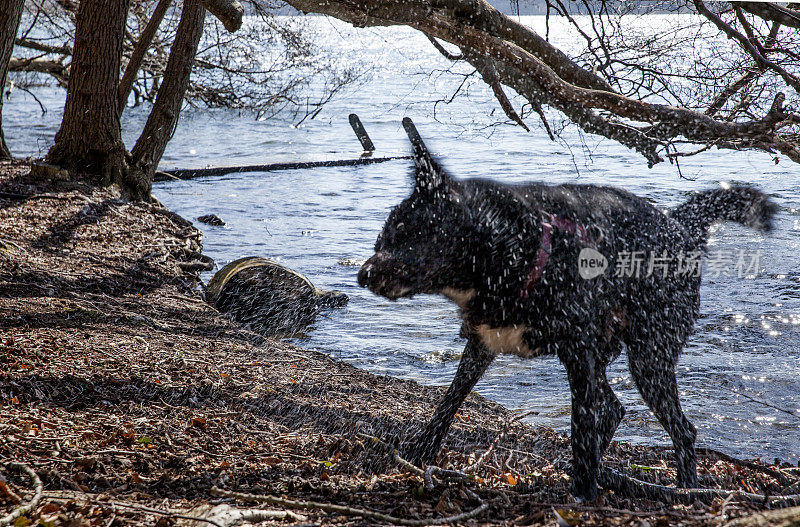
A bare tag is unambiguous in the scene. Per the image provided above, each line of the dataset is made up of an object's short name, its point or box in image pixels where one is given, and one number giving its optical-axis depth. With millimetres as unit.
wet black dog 3363
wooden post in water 22203
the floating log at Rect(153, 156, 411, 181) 17203
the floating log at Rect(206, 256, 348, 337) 7770
